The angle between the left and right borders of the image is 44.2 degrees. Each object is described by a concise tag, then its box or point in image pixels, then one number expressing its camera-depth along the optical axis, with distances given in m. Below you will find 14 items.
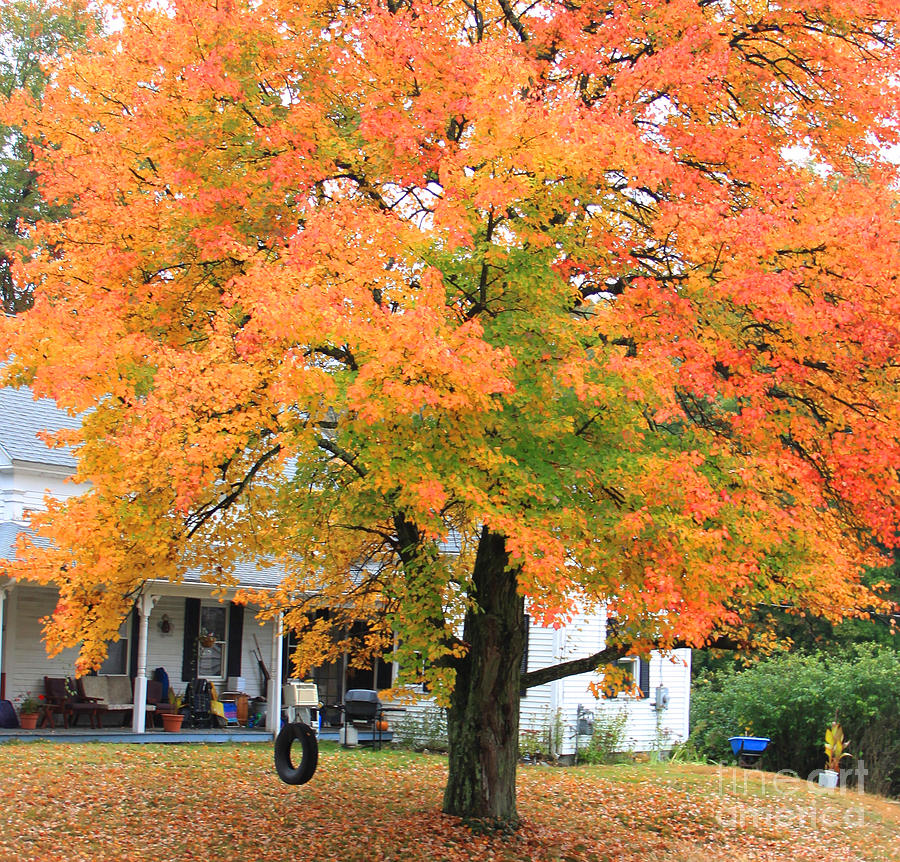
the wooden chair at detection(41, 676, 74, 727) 21.69
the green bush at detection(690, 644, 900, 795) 26.45
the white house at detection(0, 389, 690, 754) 22.08
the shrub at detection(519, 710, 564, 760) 23.84
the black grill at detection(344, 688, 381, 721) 23.86
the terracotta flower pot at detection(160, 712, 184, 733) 23.00
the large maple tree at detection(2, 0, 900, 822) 10.77
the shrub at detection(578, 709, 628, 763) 24.28
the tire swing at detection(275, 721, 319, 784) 14.98
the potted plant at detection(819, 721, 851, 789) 24.81
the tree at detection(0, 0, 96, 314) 38.34
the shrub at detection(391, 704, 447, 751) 24.41
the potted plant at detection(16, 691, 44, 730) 21.28
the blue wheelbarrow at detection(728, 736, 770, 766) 25.50
